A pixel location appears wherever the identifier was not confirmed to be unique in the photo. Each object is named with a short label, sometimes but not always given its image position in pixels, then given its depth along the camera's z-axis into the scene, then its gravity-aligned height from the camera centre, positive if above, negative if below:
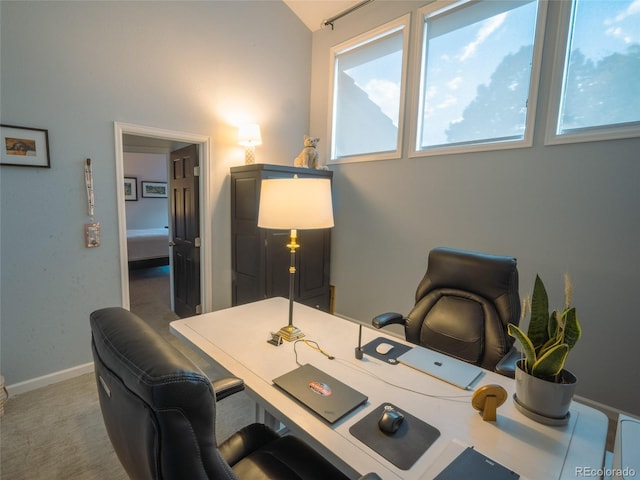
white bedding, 5.48 -0.83
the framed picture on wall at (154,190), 7.28 +0.27
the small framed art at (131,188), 6.97 +0.28
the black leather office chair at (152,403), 0.56 -0.40
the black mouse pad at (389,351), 1.33 -0.65
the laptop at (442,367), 1.16 -0.64
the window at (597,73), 1.96 +0.96
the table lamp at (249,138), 3.07 +0.66
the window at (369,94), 3.06 +1.24
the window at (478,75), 2.33 +1.15
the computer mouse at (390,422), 0.87 -0.61
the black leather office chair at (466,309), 1.52 -0.52
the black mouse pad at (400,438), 0.80 -0.65
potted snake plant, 0.92 -0.47
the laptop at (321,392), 0.97 -0.64
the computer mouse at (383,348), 1.37 -0.63
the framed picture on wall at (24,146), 2.00 +0.34
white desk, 0.80 -0.65
